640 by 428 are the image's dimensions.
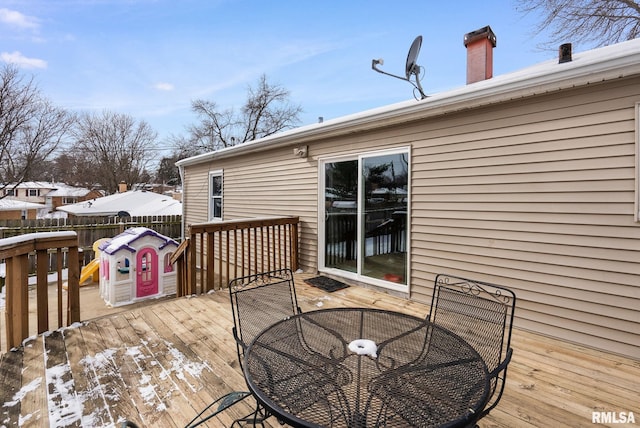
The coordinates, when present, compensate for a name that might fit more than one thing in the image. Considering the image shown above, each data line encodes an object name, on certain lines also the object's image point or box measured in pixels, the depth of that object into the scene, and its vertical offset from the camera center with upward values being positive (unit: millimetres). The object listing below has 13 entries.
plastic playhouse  5184 -1092
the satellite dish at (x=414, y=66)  3820 +1817
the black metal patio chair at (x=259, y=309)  1965 -729
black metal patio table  1151 -760
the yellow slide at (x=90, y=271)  6703 -1438
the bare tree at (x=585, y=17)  6836 +4389
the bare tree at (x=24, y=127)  10477 +2986
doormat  4203 -1096
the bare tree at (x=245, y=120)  20422 +5993
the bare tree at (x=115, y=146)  21391 +4378
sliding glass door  3937 -99
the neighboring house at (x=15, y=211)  18328 -397
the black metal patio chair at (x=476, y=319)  1894 -734
